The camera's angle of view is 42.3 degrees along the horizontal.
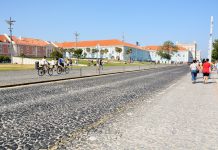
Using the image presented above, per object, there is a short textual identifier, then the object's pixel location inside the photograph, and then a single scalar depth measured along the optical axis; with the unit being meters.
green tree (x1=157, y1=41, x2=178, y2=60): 138.50
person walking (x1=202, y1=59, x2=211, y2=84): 19.77
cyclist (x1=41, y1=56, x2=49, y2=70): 28.27
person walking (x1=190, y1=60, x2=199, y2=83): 20.62
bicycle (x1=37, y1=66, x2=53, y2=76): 27.88
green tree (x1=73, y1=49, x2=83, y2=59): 100.79
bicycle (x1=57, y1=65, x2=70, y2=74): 31.25
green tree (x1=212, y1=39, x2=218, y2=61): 77.88
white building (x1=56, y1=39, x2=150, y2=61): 145.88
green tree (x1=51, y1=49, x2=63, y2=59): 90.71
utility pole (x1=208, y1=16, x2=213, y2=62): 29.85
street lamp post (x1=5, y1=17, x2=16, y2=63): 70.38
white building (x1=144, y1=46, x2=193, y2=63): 194.88
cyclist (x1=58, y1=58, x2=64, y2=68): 31.76
